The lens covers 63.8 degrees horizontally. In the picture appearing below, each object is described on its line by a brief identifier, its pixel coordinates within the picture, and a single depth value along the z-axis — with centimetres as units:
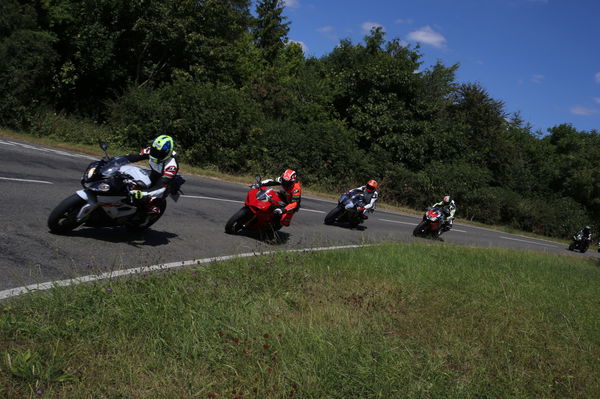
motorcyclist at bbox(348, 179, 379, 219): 1412
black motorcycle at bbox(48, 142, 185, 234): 687
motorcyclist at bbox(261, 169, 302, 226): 991
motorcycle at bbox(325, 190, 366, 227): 1391
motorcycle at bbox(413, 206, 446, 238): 1611
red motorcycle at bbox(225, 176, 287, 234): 957
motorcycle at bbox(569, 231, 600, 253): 2656
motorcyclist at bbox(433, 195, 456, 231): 1684
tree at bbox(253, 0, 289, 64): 5419
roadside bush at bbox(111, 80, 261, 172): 2234
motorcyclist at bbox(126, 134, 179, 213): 748
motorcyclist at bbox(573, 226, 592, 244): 2642
